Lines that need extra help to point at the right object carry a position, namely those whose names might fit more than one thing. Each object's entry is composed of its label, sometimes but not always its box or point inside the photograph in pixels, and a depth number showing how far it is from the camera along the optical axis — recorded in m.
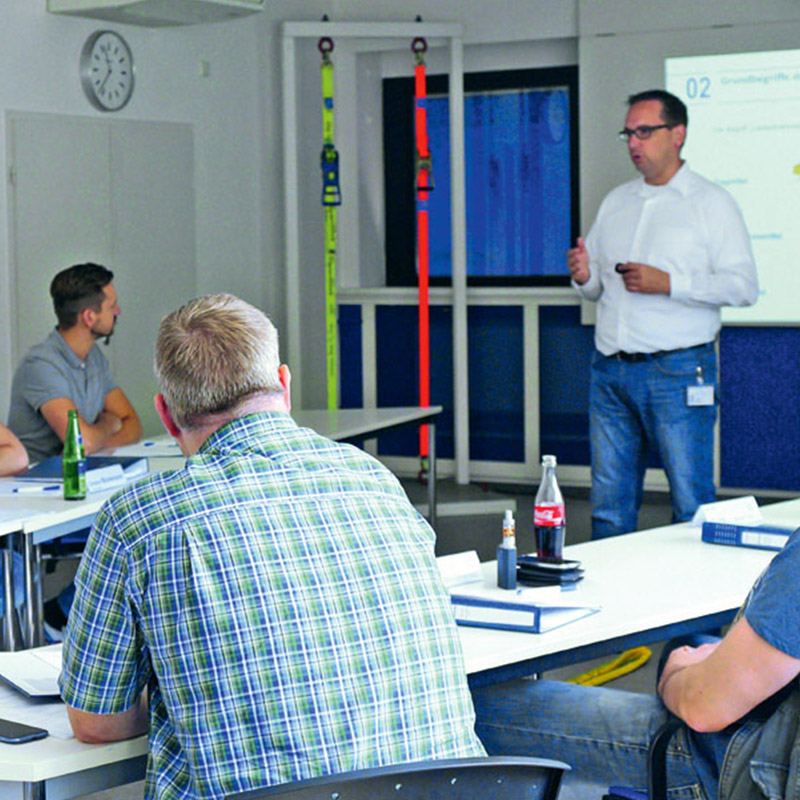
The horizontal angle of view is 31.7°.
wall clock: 6.43
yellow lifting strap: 7.34
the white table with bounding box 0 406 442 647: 3.54
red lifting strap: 7.22
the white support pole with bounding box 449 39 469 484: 7.41
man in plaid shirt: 1.76
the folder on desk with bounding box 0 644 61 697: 2.11
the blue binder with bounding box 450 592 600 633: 2.44
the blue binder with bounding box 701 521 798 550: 3.02
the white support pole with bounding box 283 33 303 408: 7.43
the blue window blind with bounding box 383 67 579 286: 7.62
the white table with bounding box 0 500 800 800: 1.90
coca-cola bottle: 2.80
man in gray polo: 4.57
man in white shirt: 4.72
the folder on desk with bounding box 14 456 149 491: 3.90
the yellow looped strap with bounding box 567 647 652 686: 4.32
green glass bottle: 3.79
